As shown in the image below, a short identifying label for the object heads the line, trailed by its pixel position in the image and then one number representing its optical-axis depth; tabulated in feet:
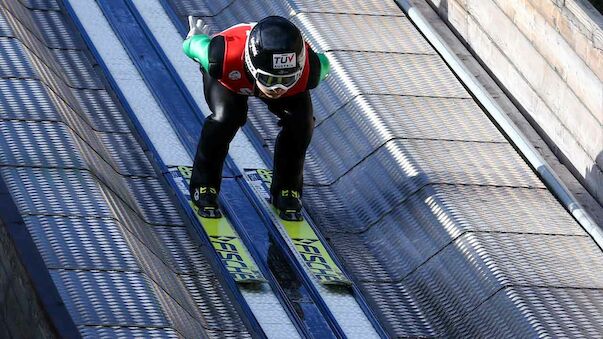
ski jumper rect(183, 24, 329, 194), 58.39
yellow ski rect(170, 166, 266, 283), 59.52
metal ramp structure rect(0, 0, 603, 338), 55.83
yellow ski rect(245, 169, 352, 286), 60.34
